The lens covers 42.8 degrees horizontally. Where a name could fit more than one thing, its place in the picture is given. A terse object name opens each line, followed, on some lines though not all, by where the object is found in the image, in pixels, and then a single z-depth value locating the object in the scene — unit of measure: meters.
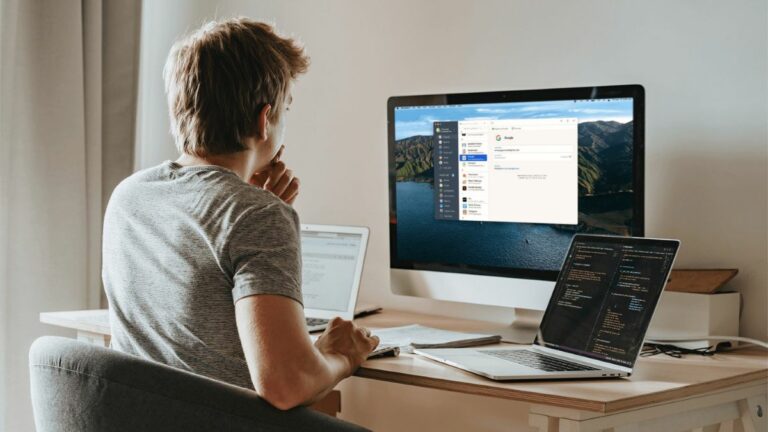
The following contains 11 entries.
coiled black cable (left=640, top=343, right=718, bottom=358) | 1.73
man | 1.27
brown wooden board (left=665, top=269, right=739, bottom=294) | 1.78
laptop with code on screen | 1.55
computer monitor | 1.78
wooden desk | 1.39
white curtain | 2.63
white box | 1.74
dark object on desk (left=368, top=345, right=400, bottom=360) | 1.67
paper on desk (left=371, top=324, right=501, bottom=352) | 1.79
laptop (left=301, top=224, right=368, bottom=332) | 2.08
